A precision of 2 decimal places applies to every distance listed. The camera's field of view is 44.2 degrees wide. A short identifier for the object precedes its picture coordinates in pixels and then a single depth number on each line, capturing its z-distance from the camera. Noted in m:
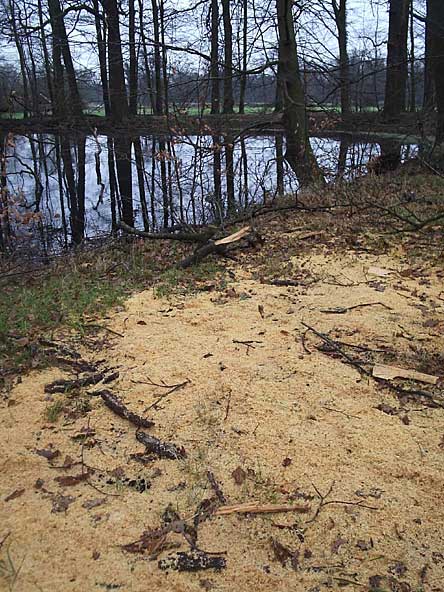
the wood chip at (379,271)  4.68
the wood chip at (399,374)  3.04
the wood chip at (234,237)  5.51
